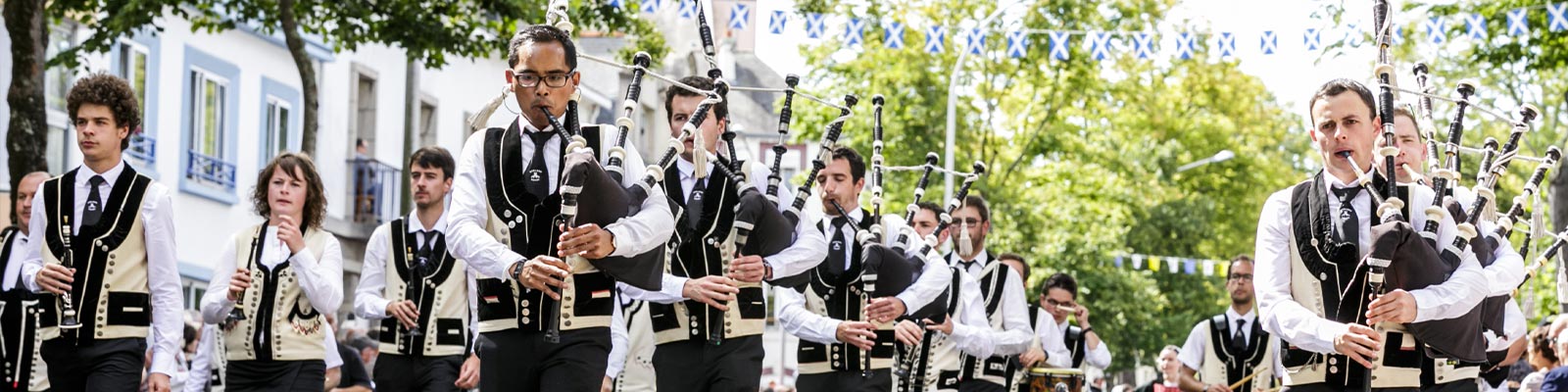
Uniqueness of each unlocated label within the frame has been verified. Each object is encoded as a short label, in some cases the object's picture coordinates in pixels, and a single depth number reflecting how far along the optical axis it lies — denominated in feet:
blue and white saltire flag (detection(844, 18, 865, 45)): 83.97
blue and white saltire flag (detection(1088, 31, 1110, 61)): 87.04
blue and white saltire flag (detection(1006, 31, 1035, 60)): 86.94
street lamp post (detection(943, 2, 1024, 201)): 114.93
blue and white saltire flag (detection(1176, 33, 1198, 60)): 85.92
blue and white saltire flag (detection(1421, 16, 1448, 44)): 78.38
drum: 50.49
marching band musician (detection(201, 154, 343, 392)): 36.14
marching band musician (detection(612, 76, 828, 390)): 32.89
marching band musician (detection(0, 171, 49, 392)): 34.55
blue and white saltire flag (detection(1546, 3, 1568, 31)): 78.68
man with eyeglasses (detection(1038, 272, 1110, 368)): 58.80
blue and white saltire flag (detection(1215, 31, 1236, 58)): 78.79
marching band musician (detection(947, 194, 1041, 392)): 48.19
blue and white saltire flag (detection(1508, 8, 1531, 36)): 78.33
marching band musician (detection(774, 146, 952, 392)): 38.81
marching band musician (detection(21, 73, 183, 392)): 30.81
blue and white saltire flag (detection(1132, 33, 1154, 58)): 87.66
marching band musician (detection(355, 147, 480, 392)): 38.19
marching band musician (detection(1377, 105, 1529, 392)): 25.94
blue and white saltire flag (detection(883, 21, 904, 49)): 84.94
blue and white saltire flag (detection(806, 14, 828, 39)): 77.71
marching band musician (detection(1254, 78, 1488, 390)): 24.82
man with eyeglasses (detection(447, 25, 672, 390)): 24.94
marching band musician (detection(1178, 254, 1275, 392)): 50.55
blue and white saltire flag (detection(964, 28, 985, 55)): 89.35
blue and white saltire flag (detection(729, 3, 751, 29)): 74.64
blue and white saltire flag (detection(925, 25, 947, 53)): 87.93
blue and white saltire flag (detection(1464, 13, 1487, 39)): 78.18
